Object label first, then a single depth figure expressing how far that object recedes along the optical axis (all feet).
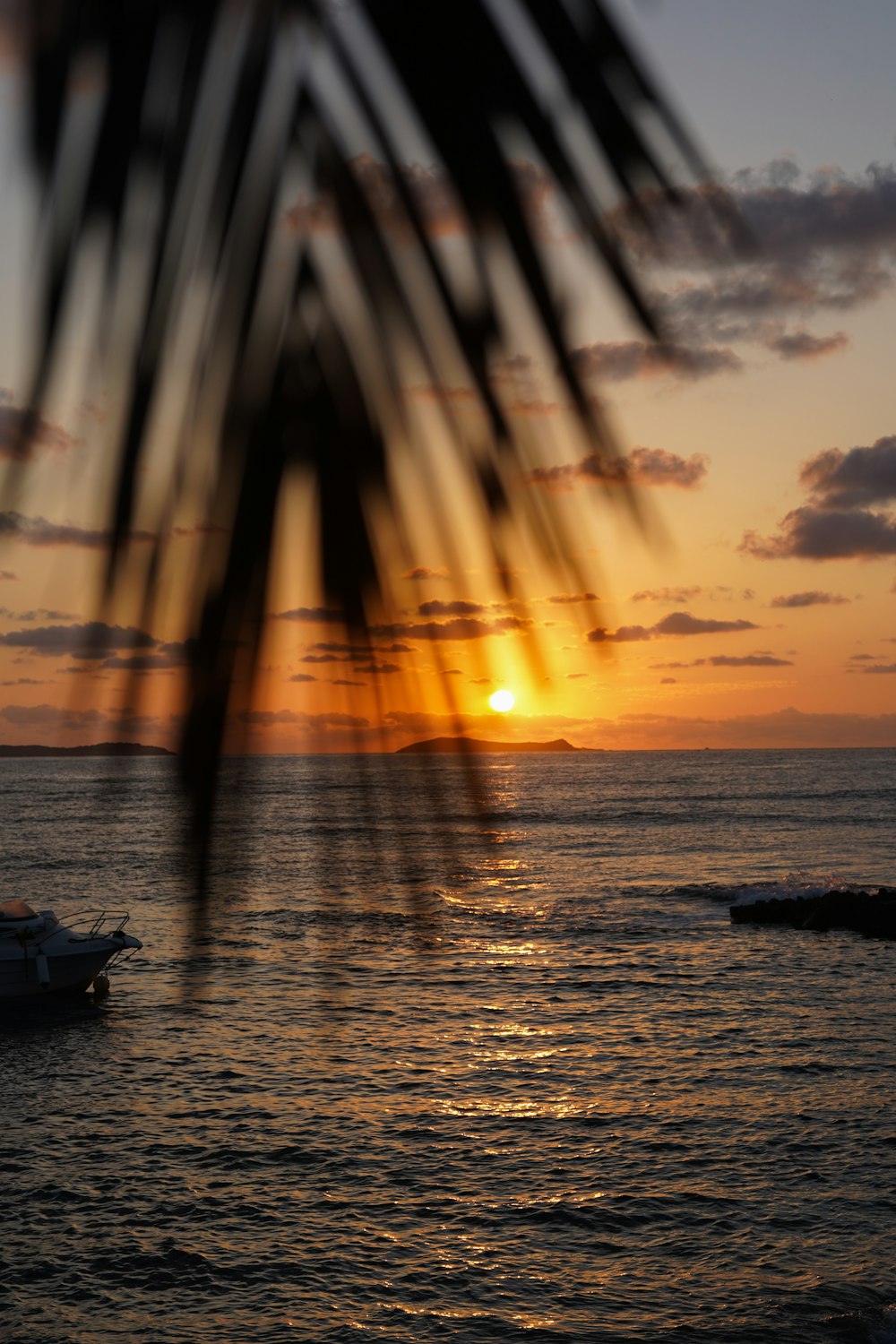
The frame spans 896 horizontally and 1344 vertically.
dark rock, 133.18
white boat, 96.48
